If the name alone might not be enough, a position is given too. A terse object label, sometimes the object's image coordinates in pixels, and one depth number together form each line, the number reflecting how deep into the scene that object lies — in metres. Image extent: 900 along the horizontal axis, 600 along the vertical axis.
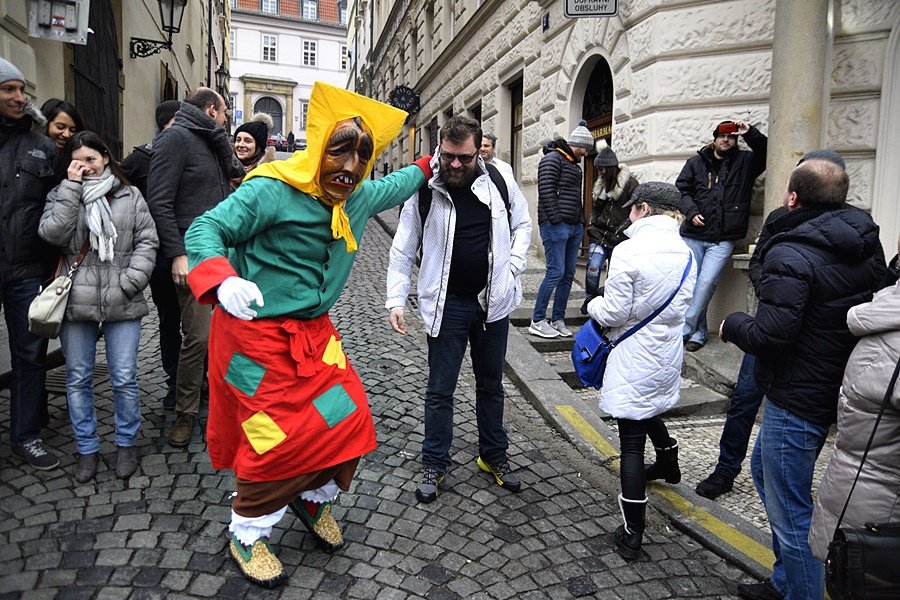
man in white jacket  3.39
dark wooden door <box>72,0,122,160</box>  7.61
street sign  7.17
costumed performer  2.59
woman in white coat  3.05
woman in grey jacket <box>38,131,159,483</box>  3.36
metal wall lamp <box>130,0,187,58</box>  10.12
